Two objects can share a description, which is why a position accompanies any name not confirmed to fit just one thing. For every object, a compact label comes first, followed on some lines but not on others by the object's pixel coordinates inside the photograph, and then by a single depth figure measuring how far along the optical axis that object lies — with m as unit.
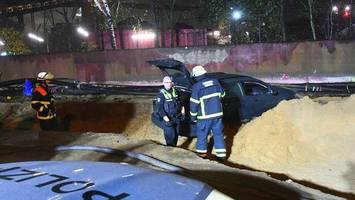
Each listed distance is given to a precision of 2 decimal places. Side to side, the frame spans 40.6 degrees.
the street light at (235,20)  25.53
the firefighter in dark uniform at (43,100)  9.78
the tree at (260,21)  24.75
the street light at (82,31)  29.45
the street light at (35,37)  33.38
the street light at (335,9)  25.64
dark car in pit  10.30
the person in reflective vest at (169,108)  9.33
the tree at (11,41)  29.78
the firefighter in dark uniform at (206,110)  8.73
